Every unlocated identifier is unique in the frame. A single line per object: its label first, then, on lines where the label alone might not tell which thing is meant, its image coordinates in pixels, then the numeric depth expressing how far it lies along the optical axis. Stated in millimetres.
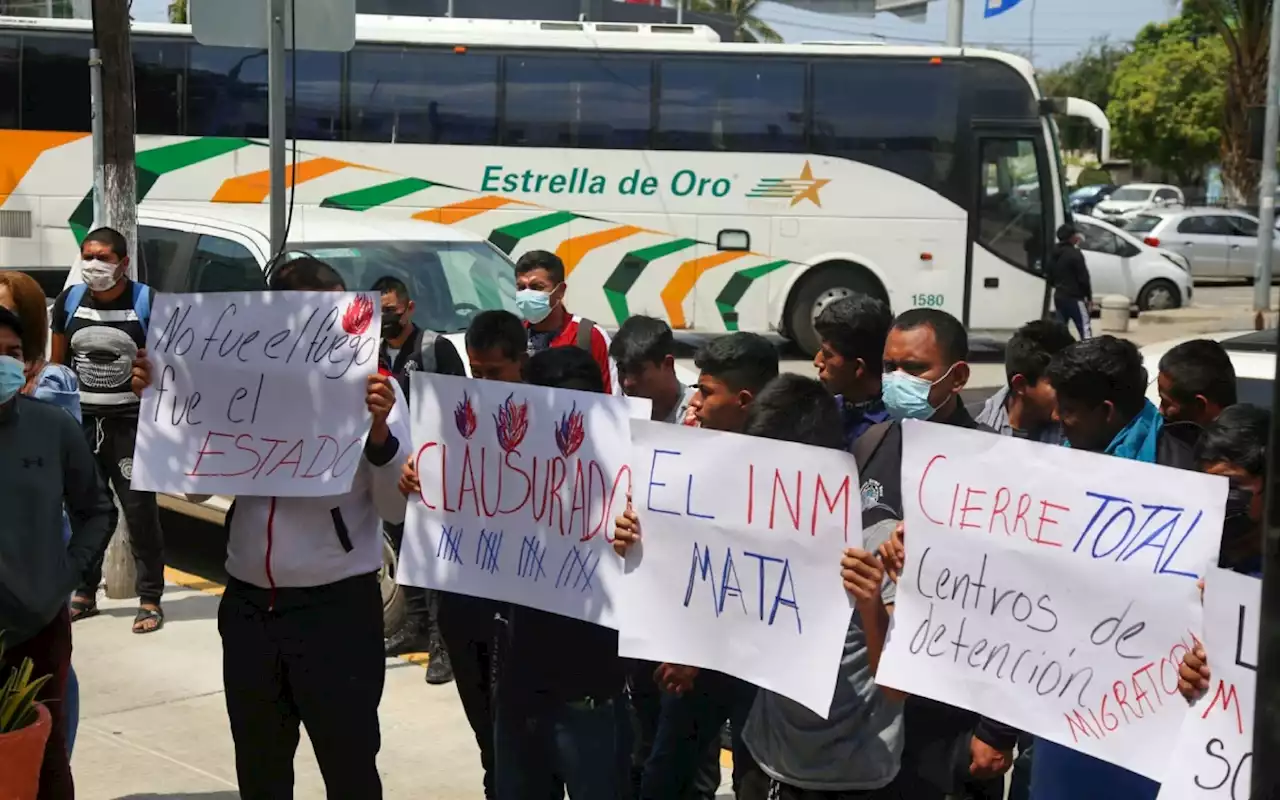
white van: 8133
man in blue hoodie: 3510
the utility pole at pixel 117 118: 7641
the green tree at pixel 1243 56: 35688
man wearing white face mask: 6402
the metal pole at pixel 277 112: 6562
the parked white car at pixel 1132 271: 24266
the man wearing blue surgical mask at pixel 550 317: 6156
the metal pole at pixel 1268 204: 22916
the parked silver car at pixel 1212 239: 31453
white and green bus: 16891
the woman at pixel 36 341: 4523
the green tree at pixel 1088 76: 75625
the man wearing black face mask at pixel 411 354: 5794
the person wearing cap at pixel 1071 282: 16797
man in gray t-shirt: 3545
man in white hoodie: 4020
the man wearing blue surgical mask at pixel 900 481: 3693
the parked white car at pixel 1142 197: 43312
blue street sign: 21109
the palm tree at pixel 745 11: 55156
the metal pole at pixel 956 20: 22891
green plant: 3771
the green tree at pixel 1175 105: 48812
